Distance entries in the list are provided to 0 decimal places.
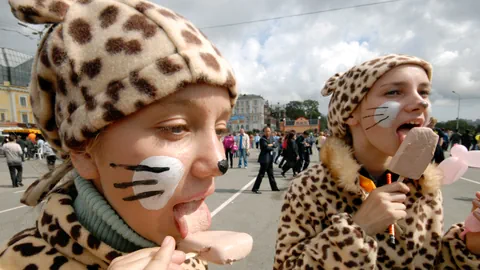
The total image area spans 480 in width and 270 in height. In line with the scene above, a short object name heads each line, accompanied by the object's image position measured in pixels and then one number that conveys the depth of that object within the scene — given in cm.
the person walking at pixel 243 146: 1156
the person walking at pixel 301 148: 1003
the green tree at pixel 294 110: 9069
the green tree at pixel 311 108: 8969
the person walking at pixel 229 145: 1171
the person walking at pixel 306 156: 1040
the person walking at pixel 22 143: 1572
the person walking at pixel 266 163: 679
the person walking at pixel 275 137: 1357
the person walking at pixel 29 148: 1706
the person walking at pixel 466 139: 1328
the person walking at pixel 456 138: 1460
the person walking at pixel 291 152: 853
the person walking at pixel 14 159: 784
